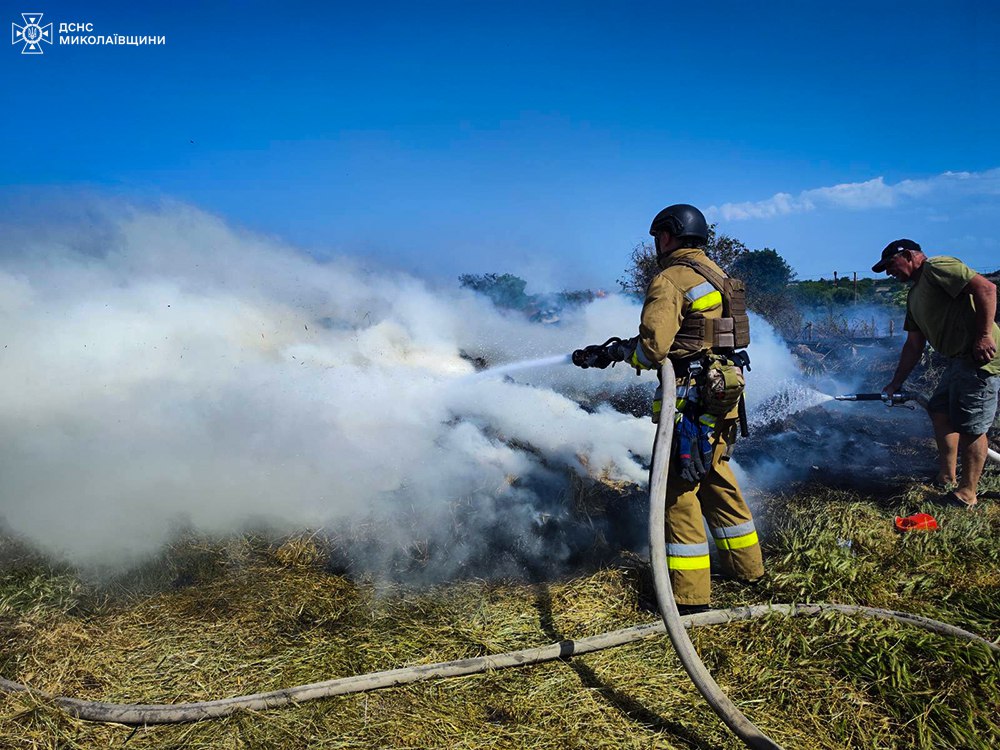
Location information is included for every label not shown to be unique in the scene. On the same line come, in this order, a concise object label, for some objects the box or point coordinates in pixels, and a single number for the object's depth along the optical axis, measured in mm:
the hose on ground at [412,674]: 3404
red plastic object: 5239
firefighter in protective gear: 4156
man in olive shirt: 5520
